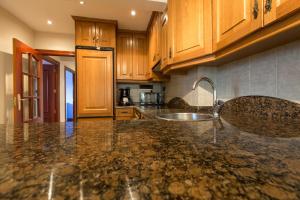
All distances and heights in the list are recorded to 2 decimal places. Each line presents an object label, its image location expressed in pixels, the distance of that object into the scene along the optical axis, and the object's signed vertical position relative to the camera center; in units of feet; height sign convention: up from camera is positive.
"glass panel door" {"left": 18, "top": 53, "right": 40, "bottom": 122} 8.19 +0.39
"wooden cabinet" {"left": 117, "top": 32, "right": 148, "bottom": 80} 9.62 +2.51
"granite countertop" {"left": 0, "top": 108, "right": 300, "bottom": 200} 0.67 -0.39
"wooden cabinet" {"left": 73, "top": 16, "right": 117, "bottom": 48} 8.45 +3.50
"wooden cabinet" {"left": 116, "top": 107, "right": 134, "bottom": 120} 8.86 -0.87
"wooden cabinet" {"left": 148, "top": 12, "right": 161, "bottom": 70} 7.20 +2.81
